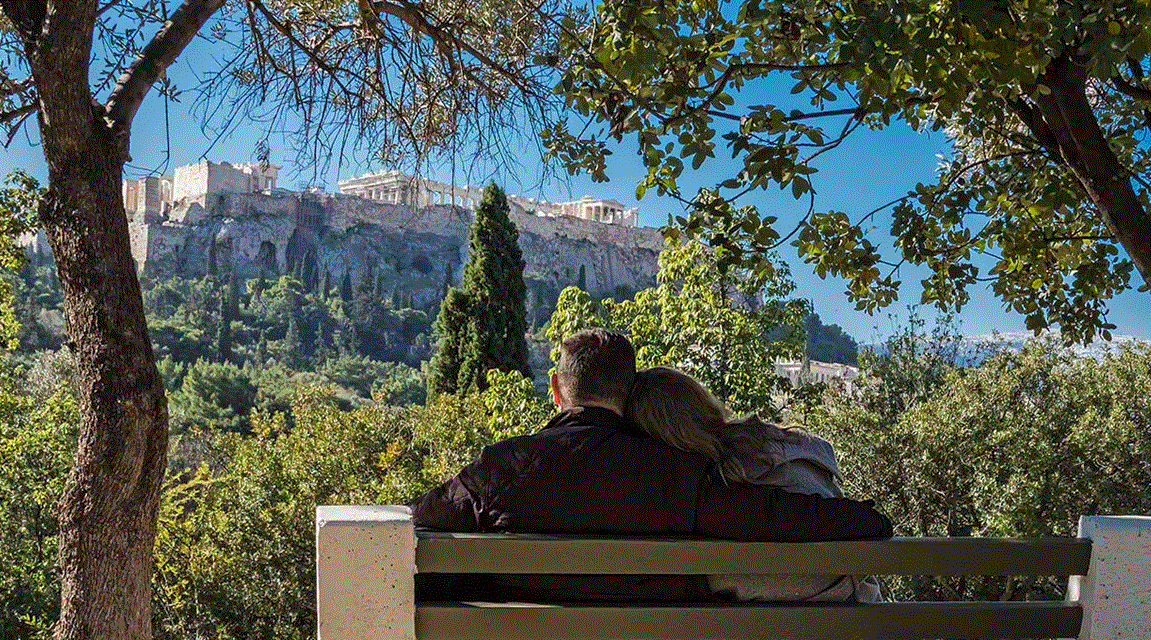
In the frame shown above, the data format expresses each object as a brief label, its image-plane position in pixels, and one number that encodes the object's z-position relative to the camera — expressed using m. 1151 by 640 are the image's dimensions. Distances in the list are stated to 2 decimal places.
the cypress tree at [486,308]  20.42
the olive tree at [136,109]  3.09
